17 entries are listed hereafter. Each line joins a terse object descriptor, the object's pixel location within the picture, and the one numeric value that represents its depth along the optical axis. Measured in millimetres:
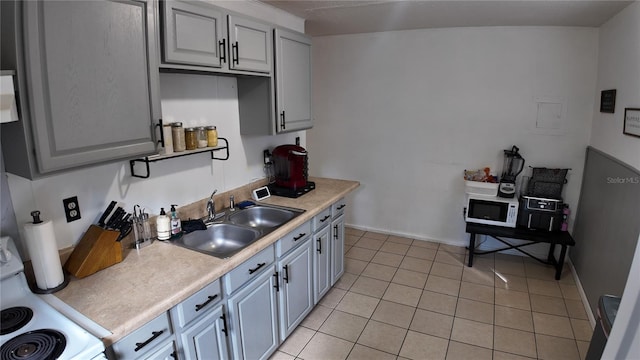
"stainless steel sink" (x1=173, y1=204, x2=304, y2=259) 2082
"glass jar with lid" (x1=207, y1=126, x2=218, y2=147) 2205
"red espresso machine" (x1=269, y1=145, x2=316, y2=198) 2771
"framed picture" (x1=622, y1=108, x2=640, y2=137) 2211
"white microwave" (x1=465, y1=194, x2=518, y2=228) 3323
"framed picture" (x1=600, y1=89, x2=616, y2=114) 2699
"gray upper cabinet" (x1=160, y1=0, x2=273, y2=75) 1729
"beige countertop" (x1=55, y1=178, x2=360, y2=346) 1315
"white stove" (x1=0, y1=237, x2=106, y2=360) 1110
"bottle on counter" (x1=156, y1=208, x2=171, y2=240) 1940
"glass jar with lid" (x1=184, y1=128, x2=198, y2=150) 2064
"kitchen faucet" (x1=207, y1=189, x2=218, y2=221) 2324
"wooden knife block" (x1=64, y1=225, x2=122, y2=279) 1556
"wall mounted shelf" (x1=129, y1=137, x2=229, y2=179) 1820
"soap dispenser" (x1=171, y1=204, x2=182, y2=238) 1989
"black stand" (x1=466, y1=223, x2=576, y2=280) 3170
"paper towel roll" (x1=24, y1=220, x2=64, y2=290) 1377
